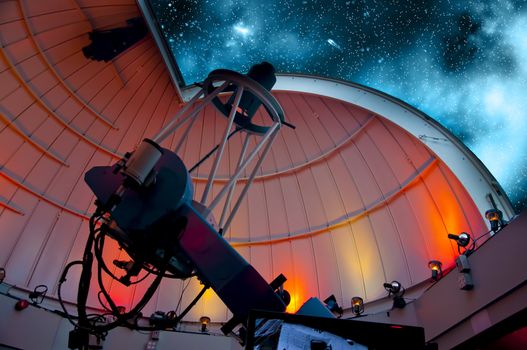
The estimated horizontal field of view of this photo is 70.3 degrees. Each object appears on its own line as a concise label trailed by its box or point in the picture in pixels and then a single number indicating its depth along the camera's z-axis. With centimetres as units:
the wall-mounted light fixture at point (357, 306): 932
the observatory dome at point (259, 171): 941
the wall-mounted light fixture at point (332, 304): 931
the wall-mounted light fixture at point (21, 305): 846
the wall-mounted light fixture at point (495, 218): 713
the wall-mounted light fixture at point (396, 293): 805
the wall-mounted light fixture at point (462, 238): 704
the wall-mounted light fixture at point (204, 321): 1112
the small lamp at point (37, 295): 966
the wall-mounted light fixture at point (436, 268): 841
